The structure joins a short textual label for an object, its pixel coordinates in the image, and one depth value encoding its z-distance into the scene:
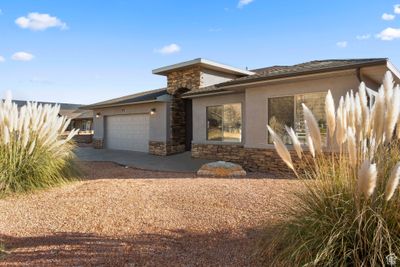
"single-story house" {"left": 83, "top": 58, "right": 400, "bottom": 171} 8.71
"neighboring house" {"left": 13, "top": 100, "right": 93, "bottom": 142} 30.05
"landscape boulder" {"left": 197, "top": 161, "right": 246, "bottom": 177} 8.98
